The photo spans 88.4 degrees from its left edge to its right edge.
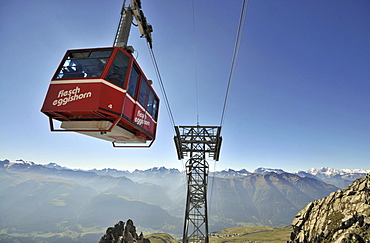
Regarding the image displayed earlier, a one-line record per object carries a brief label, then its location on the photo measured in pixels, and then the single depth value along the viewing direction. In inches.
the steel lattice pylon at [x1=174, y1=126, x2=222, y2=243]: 732.0
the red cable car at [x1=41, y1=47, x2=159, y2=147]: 274.4
